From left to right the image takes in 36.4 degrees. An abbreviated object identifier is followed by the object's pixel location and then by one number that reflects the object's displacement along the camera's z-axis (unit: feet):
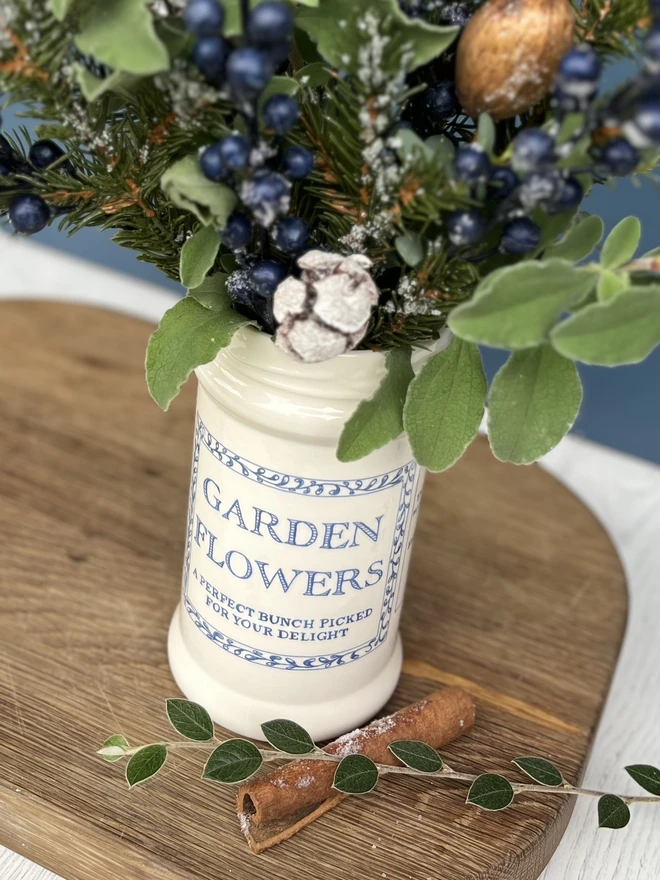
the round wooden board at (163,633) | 1.71
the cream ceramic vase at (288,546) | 1.55
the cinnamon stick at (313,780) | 1.73
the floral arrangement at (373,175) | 1.16
